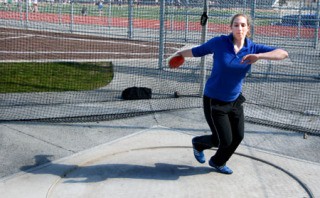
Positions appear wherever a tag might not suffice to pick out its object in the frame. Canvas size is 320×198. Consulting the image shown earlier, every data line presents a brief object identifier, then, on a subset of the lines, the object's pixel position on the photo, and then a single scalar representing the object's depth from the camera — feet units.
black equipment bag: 27.68
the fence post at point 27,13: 38.06
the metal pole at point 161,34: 32.96
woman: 15.46
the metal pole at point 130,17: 37.40
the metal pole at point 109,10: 39.64
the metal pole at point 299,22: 36.76
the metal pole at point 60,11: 34.82
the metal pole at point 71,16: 34.10
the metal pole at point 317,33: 37.04
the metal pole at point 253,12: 34.31
